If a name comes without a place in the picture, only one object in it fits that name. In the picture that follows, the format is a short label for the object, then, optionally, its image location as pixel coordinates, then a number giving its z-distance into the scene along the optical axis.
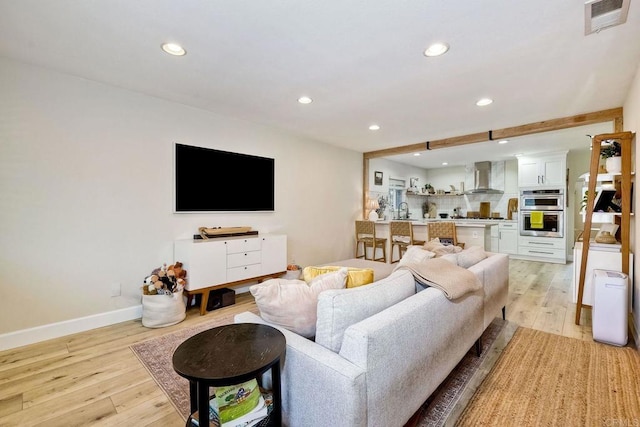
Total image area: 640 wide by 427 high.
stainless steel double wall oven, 5.93
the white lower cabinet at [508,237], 6.48
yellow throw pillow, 1.74
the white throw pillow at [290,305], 1.45
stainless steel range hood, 7.17
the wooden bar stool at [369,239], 5.52
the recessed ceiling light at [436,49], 2.14
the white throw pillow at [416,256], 2.24
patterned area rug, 1.68
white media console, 3.11
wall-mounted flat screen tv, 3.38
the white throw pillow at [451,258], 2.33
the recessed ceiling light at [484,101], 3.16
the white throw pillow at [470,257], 2.46
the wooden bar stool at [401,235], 5.11
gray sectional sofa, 1.11
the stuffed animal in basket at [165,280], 2.94
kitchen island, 4.54
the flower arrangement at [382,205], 6.60
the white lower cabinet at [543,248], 5.91
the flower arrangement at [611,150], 2.93
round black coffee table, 1.07
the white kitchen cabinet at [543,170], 5.90
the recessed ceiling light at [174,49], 2.16
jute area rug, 1.62
